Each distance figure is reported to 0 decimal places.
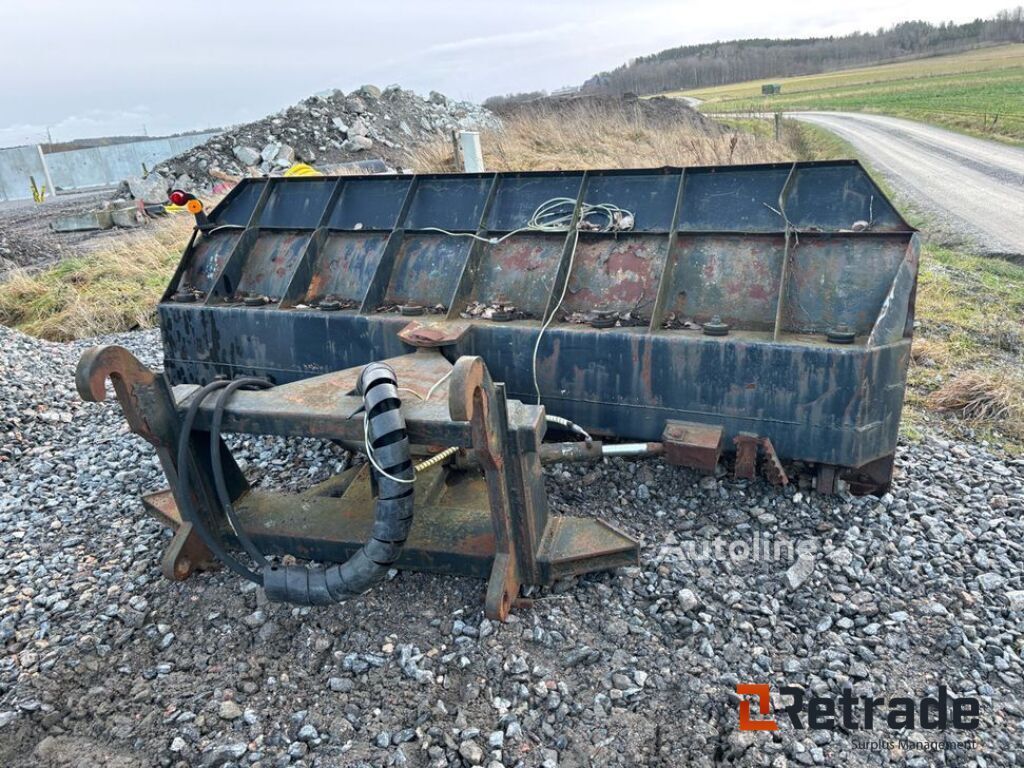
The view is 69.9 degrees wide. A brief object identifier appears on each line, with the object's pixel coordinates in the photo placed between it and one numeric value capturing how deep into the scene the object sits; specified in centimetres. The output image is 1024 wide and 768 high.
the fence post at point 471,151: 1023
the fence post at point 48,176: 3228
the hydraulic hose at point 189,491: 313
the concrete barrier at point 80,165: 3219
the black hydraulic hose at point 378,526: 276
